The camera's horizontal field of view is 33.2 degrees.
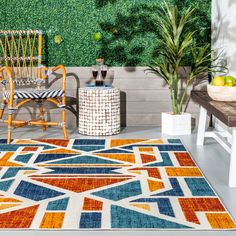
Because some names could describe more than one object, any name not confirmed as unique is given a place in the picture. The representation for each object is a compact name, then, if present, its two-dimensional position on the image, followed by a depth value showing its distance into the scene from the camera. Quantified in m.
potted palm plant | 3.83
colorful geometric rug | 2.13
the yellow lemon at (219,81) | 2.84
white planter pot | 3.88
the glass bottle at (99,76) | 3.94
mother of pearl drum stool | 3.85
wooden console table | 2.45
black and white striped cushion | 3.59
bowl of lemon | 2.82
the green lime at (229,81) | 2.85
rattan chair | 4.03
